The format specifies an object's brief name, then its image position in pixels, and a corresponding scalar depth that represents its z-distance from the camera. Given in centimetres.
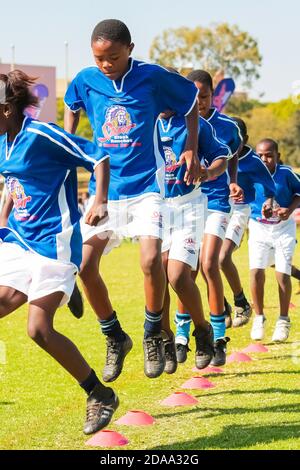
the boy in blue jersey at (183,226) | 1391
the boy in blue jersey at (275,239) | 1948
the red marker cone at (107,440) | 1110
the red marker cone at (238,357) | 1748
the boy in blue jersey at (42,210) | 1061
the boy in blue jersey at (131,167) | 1227
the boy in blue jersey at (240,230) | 1911
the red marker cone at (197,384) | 1497
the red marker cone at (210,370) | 1650
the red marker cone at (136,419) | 1227
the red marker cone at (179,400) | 1357
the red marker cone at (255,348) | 1855
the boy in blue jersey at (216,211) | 1559
